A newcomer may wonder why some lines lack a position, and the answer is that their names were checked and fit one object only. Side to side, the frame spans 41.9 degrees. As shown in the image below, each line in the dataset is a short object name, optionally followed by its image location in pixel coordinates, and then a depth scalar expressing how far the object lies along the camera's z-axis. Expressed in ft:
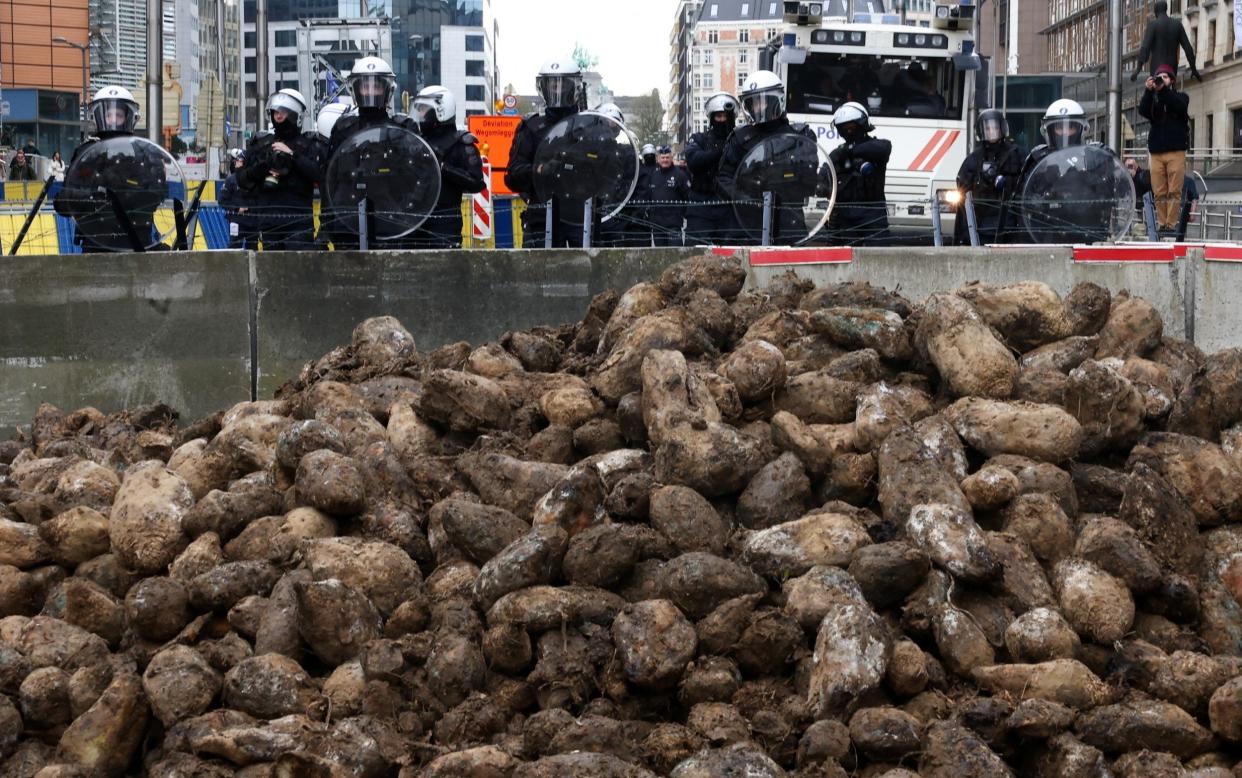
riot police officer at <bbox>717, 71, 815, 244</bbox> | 40.63
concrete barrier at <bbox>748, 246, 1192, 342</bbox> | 31.40
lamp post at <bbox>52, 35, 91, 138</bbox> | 183.32
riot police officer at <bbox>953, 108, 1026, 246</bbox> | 44.24
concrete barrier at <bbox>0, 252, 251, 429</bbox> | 33.58
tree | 378.90
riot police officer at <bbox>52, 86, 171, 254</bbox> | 37.81
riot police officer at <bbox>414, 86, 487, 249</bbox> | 38.01
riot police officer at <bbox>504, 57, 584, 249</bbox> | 39.04
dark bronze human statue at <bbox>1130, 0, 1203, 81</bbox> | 52.06
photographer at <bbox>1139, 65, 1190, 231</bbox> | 49.06
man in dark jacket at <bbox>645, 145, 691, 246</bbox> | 38.22
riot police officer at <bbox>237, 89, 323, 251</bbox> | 38.19
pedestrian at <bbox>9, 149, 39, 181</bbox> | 134.82
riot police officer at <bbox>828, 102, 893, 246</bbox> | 43.01
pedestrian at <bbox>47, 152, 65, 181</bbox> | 107.69
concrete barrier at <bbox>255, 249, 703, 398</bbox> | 33.68
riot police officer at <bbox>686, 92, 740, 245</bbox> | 38.34
